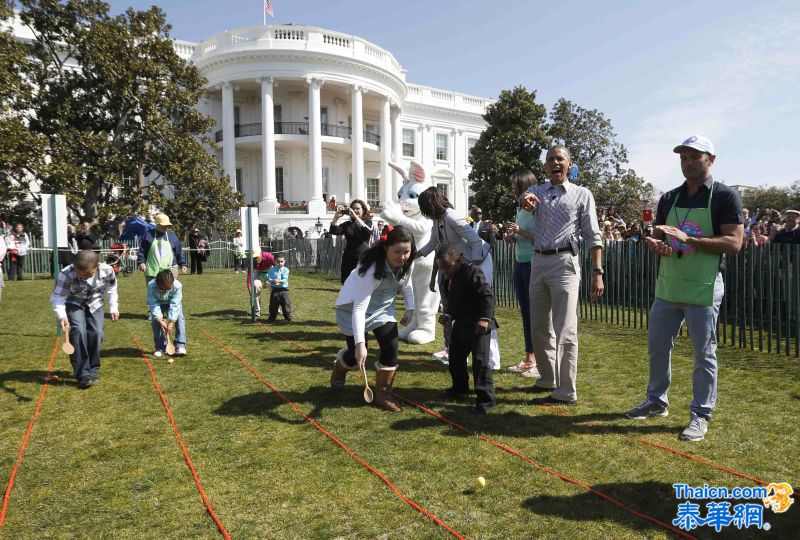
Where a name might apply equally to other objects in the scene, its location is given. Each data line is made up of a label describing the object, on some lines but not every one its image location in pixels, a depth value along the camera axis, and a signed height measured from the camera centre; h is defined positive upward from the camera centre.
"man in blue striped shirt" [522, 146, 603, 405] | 4.59 -0.02
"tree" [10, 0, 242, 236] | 18.78 +5.08
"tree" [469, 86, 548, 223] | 28.56 +5.40
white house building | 29.58 +8.20
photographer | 7.70 +0.25
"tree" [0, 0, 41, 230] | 15.41 +3.75
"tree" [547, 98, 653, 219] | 31.38 +5.09
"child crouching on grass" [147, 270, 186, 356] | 6.80 -0.66
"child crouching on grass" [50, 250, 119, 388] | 5.54 -0.53
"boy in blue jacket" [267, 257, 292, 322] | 9.74 -0.68
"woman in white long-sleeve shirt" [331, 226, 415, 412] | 4.54 -0.38
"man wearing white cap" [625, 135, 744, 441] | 3.78 -0.01
